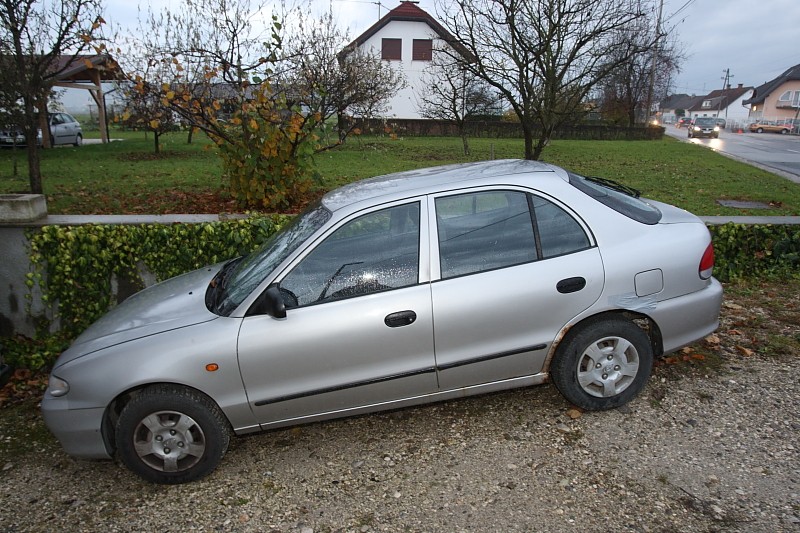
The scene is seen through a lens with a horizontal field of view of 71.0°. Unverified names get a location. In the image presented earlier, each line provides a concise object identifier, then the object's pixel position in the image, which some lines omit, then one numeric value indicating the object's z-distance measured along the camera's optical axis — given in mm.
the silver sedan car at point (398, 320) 3234
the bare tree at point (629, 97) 39281
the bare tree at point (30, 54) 9273
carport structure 23025
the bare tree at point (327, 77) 9117
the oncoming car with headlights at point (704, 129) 37219
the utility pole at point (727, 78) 92500
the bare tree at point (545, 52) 9312
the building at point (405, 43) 38000
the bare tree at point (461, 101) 21969
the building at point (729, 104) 90812
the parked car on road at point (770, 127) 50156
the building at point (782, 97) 69500
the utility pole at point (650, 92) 34134
